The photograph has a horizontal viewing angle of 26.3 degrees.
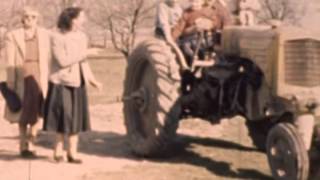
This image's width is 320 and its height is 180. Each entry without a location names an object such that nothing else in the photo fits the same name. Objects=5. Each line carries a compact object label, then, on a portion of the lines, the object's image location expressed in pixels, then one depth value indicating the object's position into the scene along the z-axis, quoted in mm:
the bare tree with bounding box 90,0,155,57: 25405
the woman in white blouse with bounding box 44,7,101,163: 7868
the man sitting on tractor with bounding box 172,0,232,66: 8441
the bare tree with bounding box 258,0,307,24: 26290
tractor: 7071
